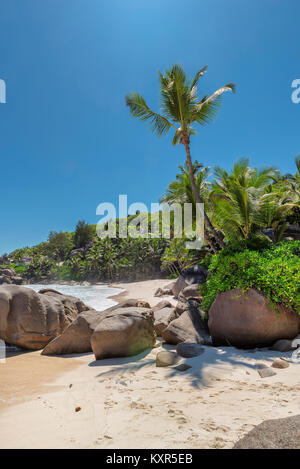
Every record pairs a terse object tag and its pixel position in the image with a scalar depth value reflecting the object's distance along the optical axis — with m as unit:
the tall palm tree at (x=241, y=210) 9.52
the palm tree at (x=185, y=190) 12.74
